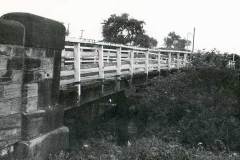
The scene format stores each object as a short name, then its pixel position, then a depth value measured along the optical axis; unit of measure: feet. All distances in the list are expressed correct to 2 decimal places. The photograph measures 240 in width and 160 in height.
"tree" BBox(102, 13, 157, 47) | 202.90
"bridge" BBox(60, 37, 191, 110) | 27.12
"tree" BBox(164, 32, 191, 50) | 317.83
